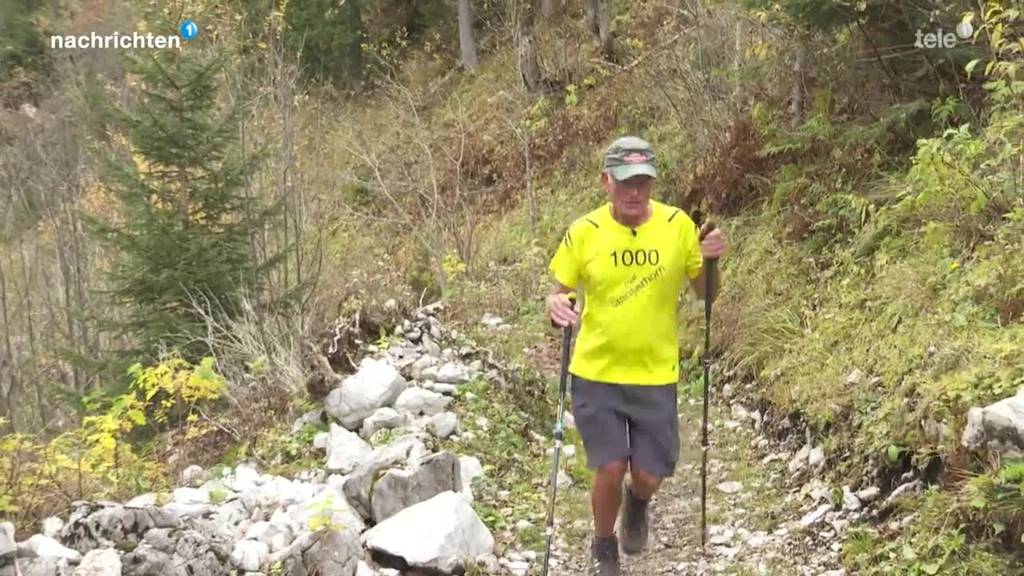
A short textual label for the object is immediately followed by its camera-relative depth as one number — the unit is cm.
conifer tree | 1066
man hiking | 399
